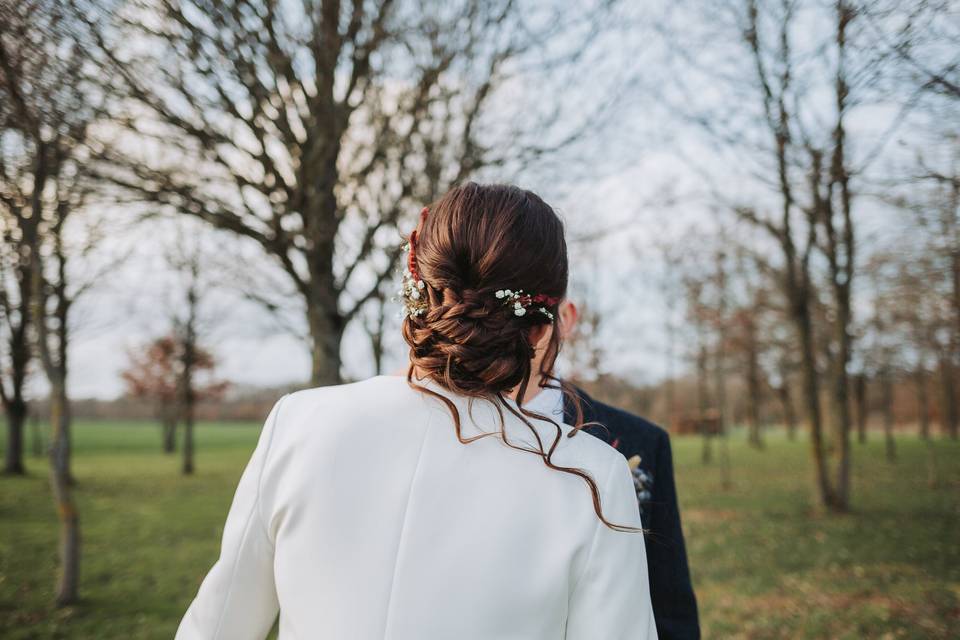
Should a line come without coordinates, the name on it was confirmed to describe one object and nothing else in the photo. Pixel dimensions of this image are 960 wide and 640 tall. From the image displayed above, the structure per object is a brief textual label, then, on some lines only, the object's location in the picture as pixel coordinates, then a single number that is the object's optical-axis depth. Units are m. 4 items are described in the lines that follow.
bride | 1.15
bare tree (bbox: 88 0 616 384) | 4.53
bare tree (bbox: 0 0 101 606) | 3.70
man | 1.81
